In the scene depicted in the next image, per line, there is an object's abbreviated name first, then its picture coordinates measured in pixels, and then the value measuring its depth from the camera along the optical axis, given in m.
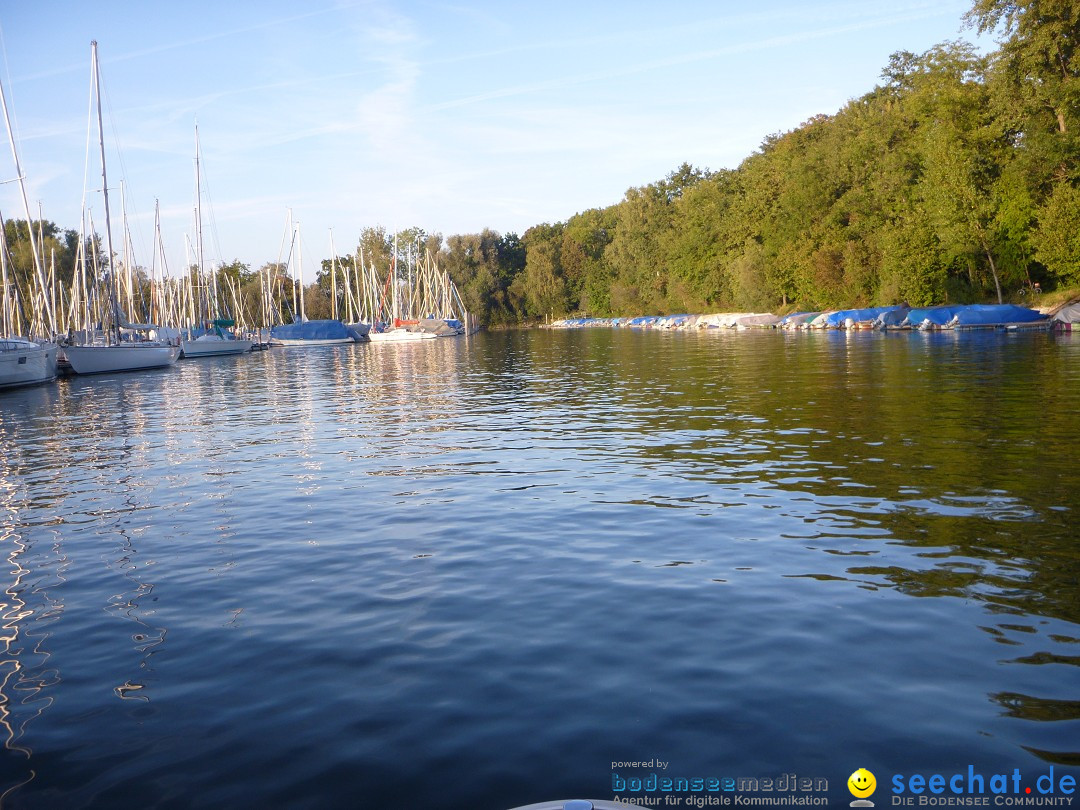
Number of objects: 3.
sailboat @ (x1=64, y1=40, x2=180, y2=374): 55.62
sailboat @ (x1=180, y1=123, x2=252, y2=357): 83.62
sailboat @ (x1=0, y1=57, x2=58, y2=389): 46.22
